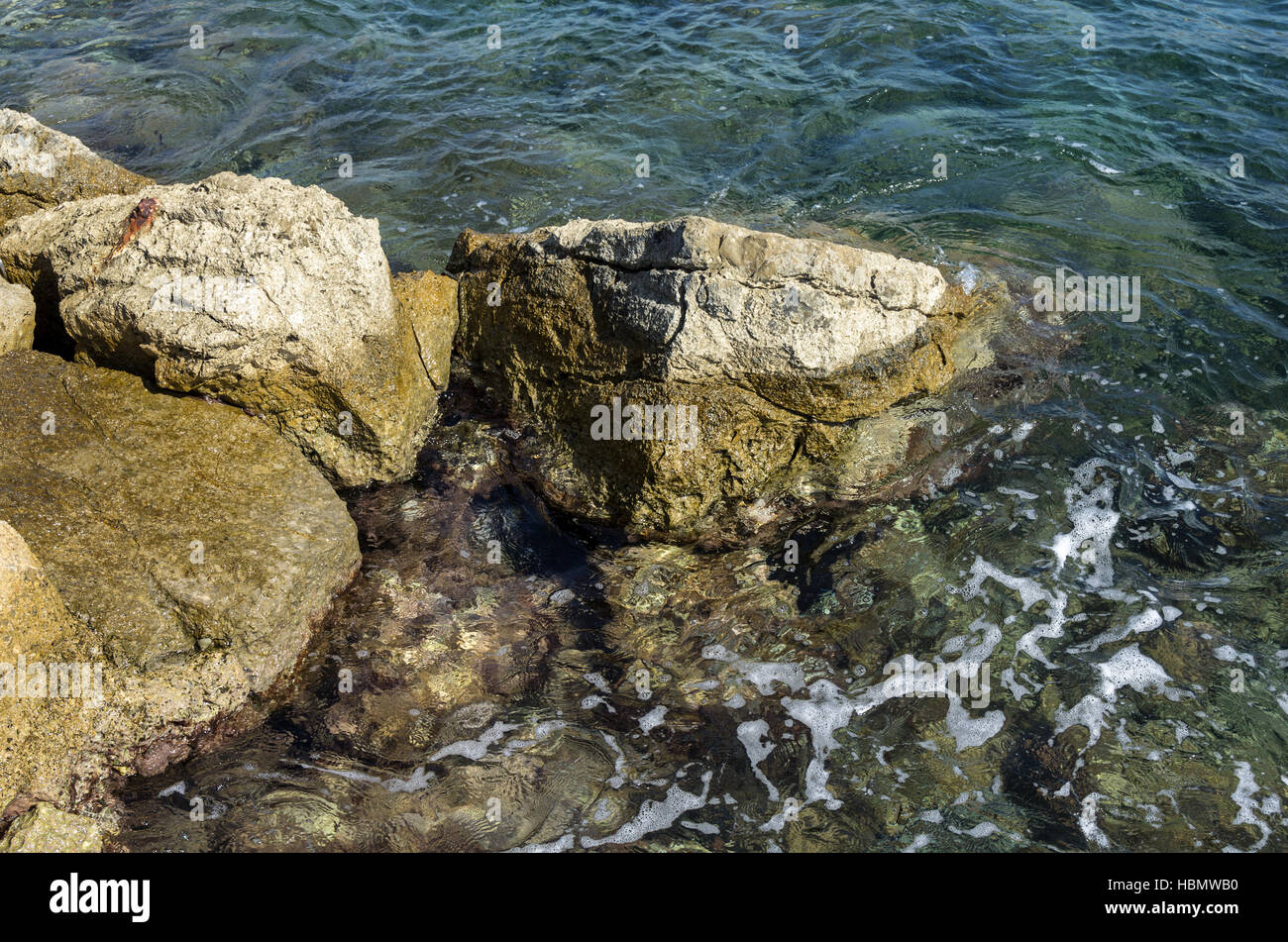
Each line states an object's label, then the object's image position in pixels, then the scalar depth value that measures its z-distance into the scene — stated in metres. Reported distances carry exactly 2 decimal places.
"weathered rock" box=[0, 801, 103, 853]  4.22
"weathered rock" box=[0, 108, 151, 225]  7.30
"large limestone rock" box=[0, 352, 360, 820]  4.59
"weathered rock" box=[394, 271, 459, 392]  6.68
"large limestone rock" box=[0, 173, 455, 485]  5.64
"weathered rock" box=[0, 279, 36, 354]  5.91
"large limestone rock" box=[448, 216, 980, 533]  5.75
